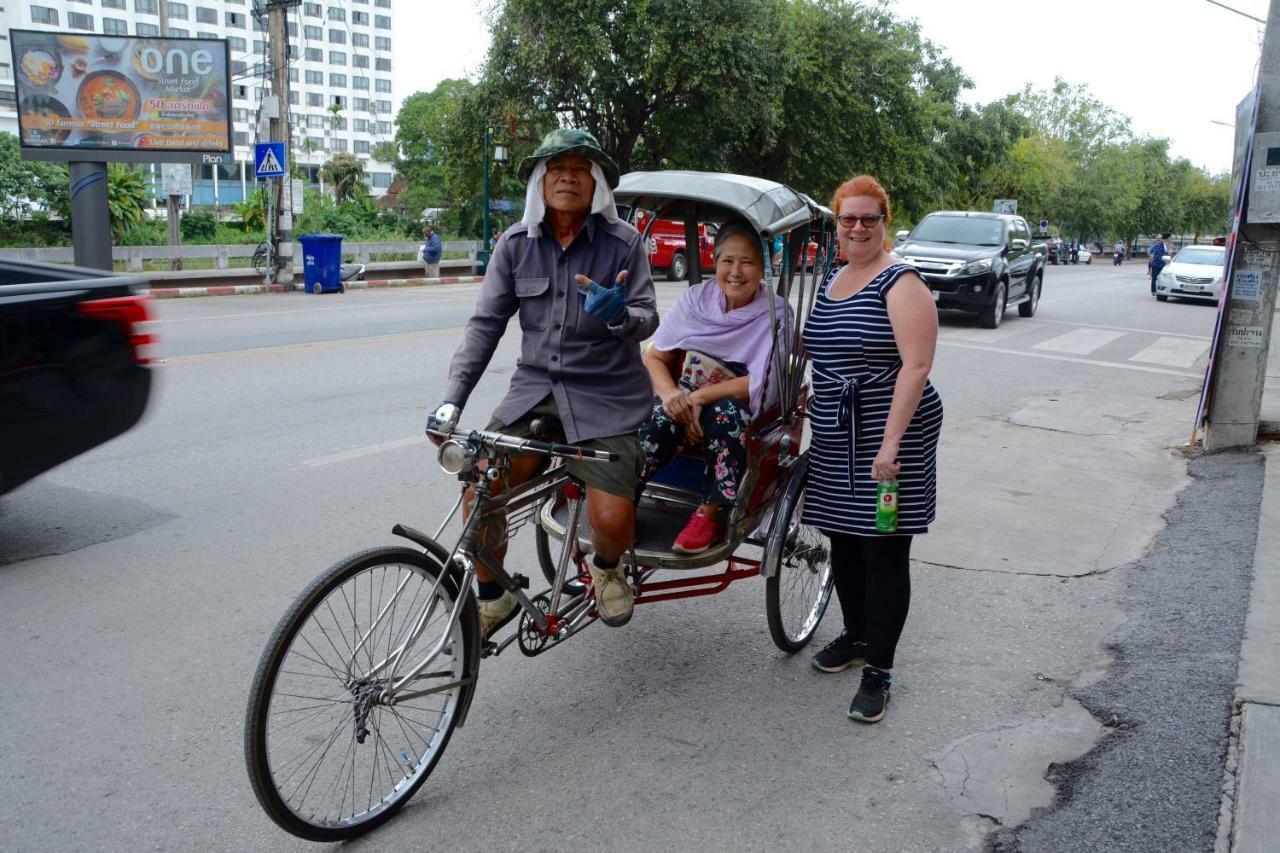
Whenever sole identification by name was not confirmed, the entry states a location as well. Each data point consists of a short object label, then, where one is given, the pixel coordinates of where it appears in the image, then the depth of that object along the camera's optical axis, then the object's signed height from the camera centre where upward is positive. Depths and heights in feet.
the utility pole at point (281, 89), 69.77 +7.38
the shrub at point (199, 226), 147.74 -2.64
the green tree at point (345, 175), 234.07 +7.36
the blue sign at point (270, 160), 68.85 +2.93
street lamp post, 97.60 +5.09
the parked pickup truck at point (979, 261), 56.13 -1.65
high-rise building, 328.70 +50.09
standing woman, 11.95 -2.02
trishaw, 9.62 -3.89
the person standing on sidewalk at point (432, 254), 95.81 -3.54
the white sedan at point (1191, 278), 86.58 -3.29
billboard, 65.67 +6.36
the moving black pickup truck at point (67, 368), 16.63 -2.56
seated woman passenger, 13.69 -1.92
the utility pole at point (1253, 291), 25.30 -1.25
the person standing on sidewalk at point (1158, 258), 109.50 -2.31
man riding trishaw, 11.73 -1.28
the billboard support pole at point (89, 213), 67.51 -0.63
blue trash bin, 72.43 -3.46
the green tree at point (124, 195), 104.53 +0.79
